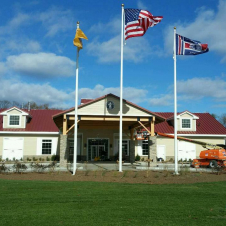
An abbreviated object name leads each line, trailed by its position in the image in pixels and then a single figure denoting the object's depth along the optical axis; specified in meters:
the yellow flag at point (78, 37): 15.70
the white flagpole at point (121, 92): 16.68
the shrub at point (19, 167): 15.76
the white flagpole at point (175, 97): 16.30
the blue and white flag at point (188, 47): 16.27
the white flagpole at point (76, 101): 16.00
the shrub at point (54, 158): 30.58
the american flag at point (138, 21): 16.09
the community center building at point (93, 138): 30.44
